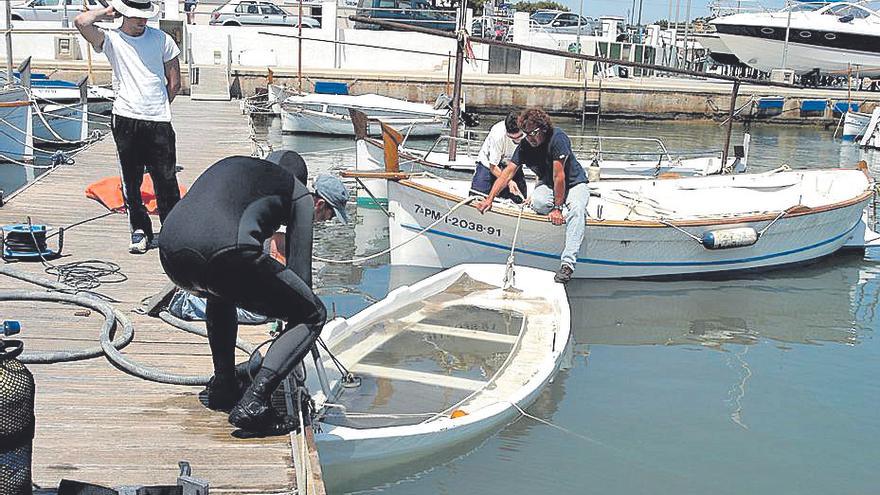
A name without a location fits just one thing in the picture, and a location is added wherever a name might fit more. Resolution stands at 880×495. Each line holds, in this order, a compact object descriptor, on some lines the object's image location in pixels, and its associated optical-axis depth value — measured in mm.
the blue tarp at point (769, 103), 31172
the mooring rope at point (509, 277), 8555
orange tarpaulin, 8883
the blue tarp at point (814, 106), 30953
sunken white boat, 5508
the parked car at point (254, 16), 32812
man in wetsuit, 3990
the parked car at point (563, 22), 44156
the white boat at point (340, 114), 22312
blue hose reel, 6914
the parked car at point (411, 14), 32562
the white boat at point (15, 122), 14145
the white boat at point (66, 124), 18031
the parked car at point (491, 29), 34312
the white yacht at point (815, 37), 36562
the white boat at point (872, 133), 25688
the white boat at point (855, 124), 27047
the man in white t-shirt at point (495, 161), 10716
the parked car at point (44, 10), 30250
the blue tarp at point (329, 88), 25016
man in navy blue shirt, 9758
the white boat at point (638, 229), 10469
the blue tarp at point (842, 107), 30606
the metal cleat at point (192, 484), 3629
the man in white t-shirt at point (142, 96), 6613
